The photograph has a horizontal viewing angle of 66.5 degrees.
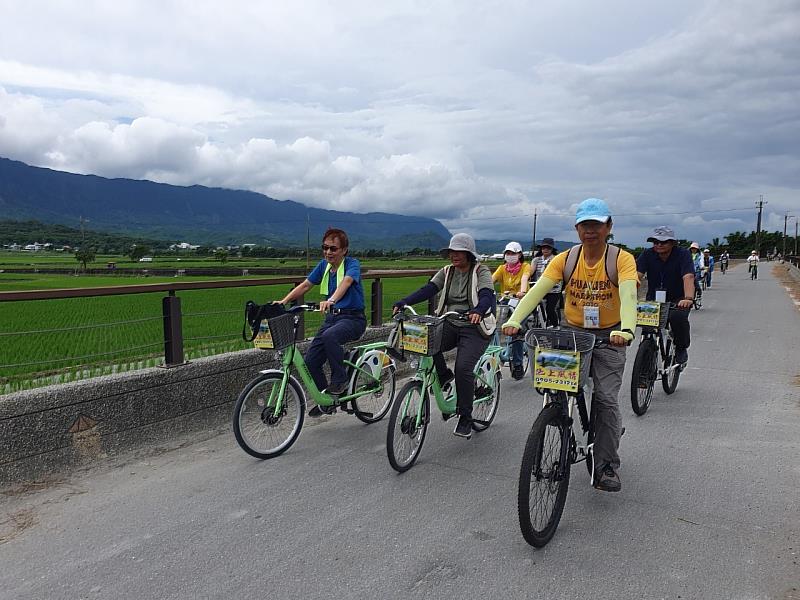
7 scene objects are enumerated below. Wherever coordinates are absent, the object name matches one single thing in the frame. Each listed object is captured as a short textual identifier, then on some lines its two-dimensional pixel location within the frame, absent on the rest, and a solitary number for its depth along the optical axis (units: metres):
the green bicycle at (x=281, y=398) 4.78
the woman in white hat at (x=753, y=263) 32.93
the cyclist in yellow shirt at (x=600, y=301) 3.80
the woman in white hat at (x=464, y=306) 4.98
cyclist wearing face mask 8.52
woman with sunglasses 5.39
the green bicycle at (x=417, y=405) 4.46
